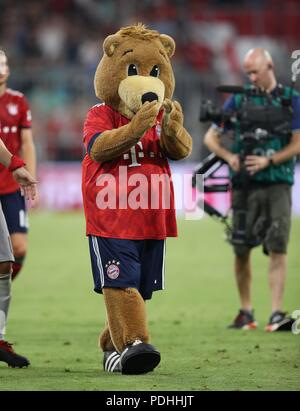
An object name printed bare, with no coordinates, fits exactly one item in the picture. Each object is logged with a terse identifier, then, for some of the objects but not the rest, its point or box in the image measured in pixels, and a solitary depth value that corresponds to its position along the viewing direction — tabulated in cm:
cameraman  2011
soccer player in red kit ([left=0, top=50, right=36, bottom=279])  1959
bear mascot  1462
